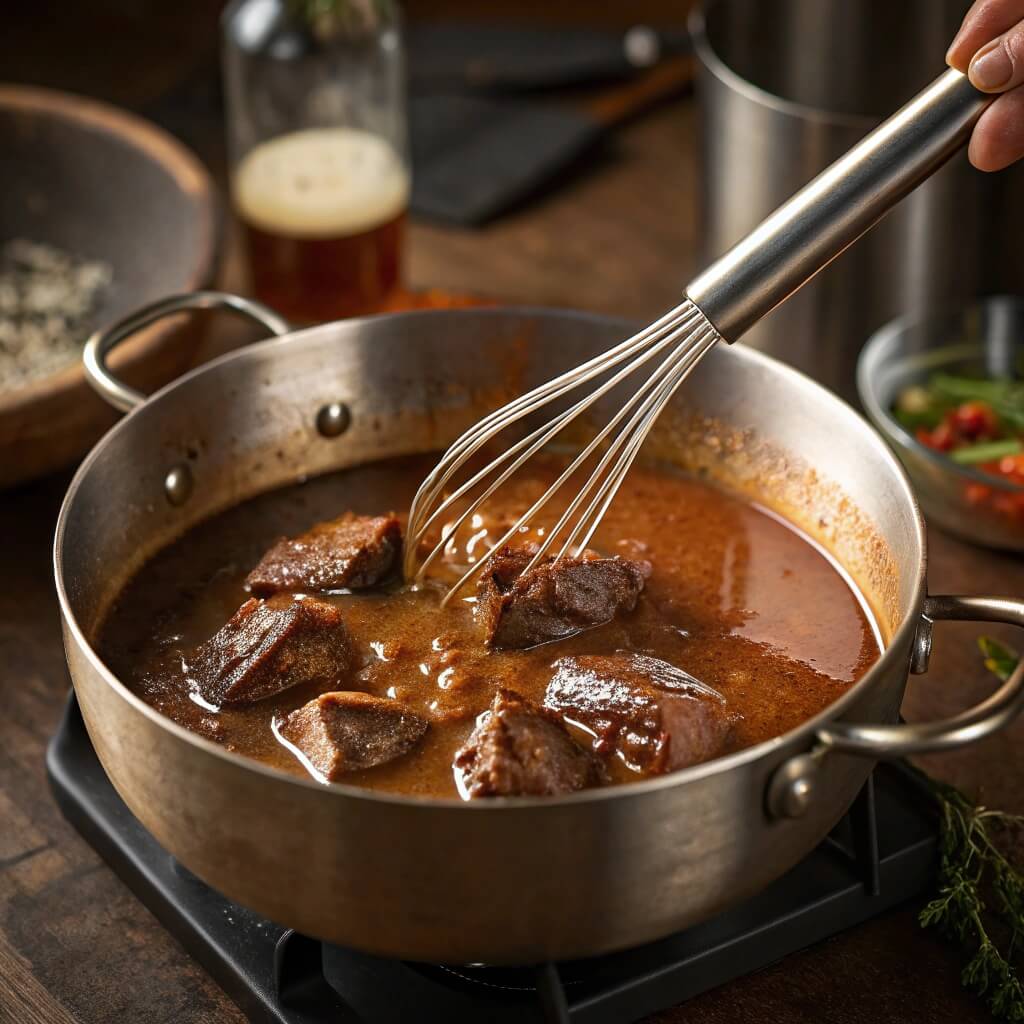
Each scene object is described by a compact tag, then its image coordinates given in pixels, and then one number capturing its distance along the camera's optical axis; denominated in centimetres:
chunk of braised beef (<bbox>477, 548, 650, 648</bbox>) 87
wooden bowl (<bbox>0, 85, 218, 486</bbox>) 112
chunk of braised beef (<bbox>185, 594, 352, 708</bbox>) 85
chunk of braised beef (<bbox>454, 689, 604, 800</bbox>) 80
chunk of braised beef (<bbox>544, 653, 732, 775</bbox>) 82
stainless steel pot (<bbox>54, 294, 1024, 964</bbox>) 74
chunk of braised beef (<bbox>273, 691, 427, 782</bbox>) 82
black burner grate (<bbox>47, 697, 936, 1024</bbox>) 81
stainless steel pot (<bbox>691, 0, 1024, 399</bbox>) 107
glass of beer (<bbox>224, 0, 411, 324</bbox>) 114
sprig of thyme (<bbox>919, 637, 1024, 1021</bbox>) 83
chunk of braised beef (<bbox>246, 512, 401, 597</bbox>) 90
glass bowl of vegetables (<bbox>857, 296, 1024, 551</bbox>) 101
